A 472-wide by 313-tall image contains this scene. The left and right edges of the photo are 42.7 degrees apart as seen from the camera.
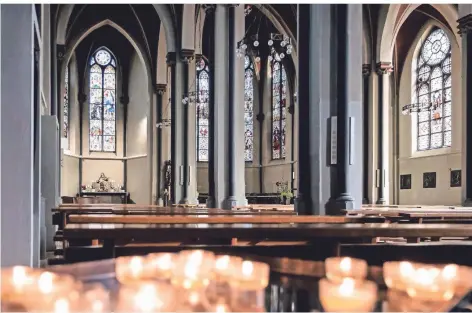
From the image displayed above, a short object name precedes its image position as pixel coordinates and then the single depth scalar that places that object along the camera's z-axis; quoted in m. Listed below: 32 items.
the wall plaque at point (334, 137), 9.16
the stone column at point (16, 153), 3.81
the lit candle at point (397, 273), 1.15
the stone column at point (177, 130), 17.55
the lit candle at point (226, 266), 1.20
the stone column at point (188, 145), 17.39
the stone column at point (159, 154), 23.69
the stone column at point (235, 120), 13.56
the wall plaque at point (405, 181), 21.65
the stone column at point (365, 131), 19.05
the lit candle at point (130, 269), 1.18
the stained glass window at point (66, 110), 25.27
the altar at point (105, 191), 25.50
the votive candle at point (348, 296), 0.90
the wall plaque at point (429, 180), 20.23
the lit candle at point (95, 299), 0.86
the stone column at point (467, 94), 13.23
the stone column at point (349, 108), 9.02
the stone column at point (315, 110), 9.30
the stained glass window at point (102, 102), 26.52
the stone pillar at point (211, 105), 13.73
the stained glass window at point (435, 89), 20.12
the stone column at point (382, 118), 19.22
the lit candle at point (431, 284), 1.03
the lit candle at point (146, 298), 0.86
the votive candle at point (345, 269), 1.26
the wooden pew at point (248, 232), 3.35
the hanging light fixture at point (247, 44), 13.08
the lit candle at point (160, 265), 1.23
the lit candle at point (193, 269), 1.13
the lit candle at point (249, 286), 0.94
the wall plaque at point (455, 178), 18.97
